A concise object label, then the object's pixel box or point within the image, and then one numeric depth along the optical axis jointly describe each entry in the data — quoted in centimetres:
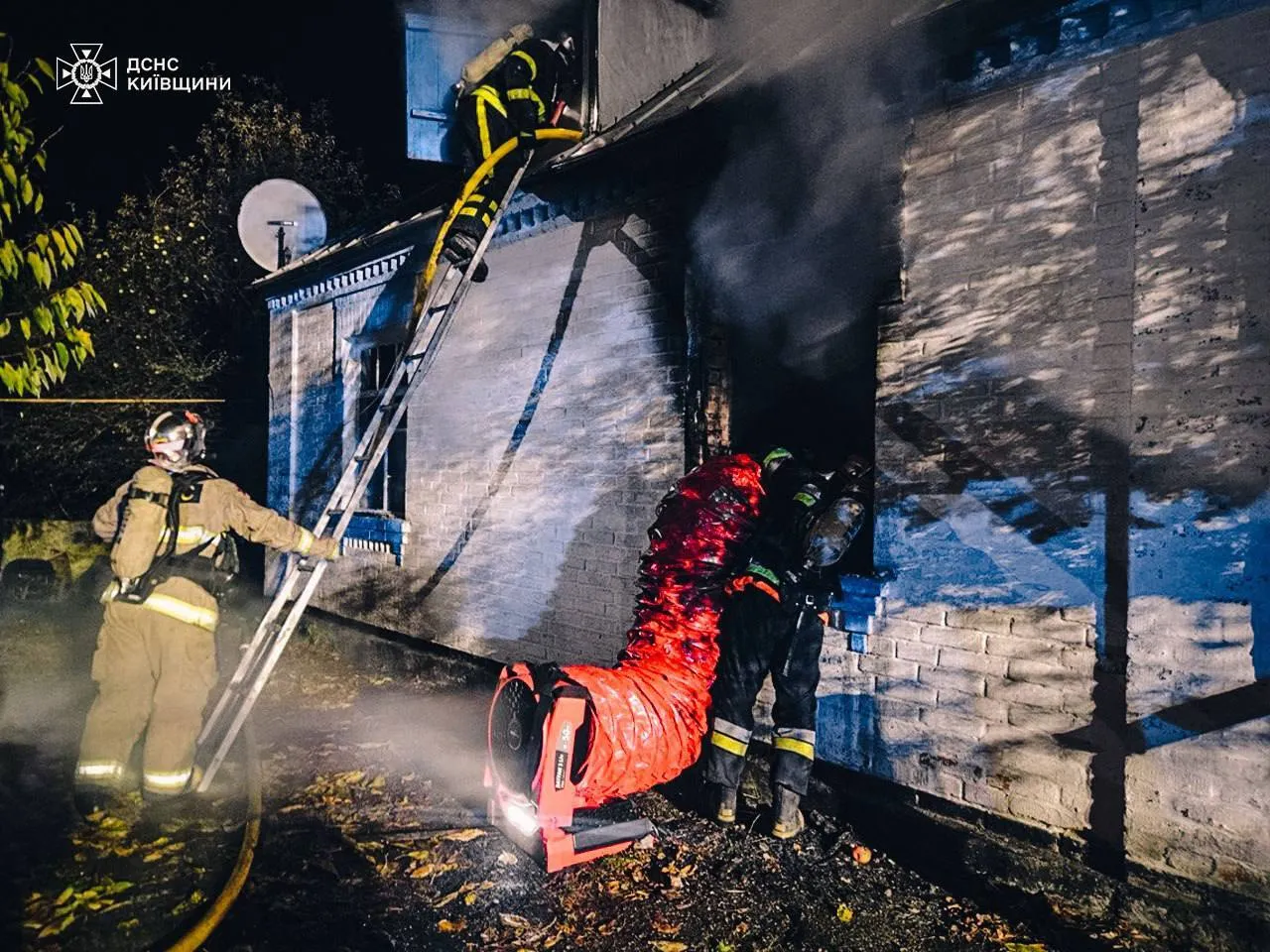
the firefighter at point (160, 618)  433
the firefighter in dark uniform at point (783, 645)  397
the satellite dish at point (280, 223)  995
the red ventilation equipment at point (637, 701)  365
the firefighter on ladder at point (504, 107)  580
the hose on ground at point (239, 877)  303
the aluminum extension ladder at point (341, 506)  466
